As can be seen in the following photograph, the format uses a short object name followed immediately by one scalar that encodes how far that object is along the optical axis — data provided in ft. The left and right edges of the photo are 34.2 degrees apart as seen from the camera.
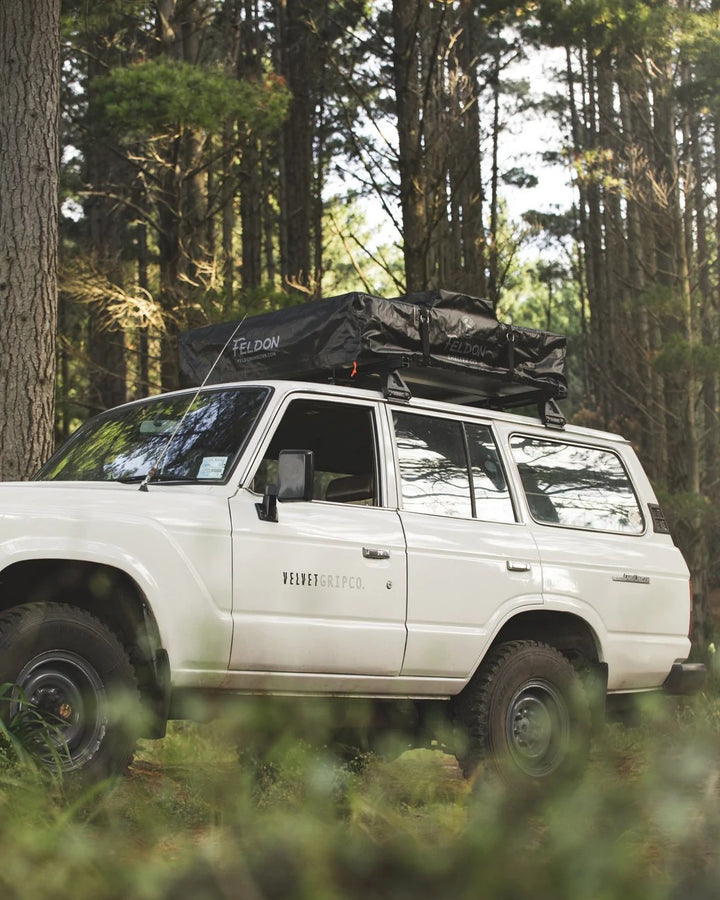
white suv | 16.19
